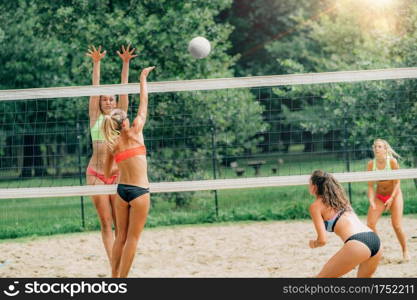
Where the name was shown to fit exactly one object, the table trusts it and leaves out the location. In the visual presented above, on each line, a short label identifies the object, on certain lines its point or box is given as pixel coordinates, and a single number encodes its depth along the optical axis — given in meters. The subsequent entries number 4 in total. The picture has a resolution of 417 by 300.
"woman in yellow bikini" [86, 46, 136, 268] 12.19
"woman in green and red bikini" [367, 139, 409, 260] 13.58
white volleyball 14.50
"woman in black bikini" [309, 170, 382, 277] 9.33
